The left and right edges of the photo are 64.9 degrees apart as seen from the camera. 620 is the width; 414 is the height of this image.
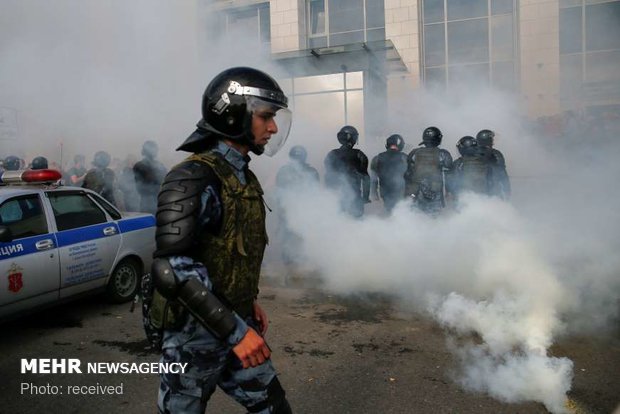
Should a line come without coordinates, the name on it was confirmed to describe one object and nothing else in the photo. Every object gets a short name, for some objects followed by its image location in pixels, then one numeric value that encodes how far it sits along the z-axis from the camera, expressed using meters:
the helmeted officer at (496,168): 6.65
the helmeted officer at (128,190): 8.48
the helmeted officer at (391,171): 7.41
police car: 3.96
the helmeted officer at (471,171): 6.58
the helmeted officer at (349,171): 6.88
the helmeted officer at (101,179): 7.80
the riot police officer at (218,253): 1.55
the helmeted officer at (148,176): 7.66
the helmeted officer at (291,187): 6.52
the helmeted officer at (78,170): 8.94
